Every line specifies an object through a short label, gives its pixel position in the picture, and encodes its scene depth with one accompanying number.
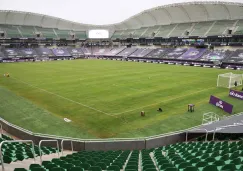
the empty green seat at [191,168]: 6.22
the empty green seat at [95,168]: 7.02
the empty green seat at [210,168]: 6.11
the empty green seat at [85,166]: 7.34
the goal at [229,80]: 36.25
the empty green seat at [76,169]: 6.62
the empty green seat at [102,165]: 7.78
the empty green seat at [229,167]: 6.16
